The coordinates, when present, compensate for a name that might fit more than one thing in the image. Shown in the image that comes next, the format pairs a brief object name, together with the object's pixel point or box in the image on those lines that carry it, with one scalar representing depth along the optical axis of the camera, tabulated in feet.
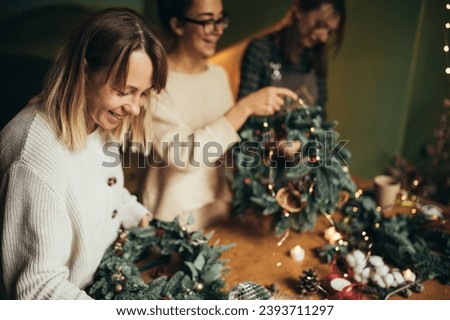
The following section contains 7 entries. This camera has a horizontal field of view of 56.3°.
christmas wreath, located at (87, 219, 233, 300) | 3.23
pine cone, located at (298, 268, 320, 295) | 3.49
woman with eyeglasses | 3.58
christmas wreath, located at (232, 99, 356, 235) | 3.84
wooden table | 3.61
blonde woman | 2.65
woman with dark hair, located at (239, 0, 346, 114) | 4.10
